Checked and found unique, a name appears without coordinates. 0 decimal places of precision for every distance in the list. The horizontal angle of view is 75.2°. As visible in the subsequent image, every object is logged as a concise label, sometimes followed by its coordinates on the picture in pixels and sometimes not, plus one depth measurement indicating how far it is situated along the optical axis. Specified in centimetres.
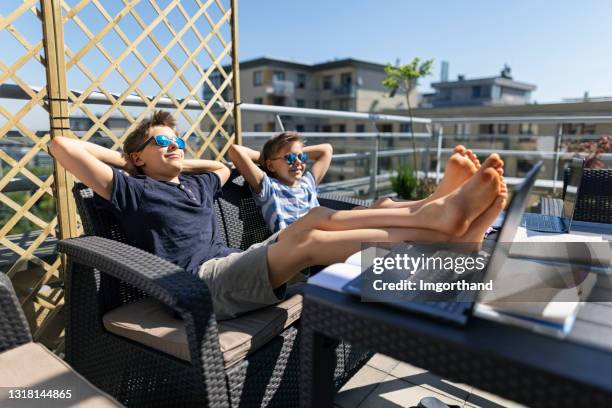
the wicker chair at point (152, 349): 107
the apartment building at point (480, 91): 3181
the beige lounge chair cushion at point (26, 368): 94
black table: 57
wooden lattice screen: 167
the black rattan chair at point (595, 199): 181
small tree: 540
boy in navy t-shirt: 118
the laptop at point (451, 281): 66
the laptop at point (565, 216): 157
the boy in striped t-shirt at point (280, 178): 203
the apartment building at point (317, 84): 3091
